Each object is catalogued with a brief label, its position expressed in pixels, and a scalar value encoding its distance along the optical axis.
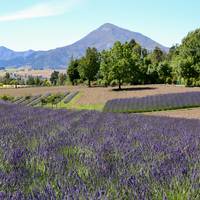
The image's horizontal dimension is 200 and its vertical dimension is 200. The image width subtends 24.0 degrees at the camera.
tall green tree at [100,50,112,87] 68.35
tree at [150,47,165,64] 109.00
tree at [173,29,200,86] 68.94
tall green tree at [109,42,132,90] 66.25
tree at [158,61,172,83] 85.19
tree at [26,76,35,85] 146.00
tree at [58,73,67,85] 138.65
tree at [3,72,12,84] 162.00
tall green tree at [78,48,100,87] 85.81
